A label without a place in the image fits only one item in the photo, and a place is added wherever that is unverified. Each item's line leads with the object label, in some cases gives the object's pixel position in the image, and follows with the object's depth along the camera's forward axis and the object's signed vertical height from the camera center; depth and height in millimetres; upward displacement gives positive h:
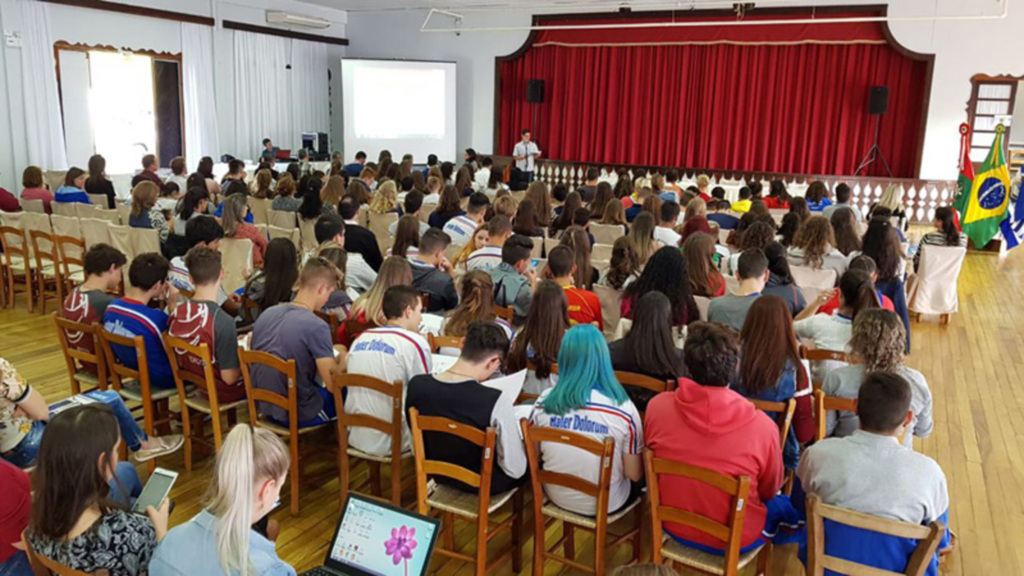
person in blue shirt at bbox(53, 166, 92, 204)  8461 -680
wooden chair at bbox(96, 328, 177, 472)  3768 -1299
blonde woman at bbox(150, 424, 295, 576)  1908 -958
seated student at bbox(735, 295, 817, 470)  3285 -889
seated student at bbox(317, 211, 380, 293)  5359 -850
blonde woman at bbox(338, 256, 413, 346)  4043 -822
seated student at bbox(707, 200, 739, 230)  7406 -689
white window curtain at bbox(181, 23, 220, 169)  13164 +654
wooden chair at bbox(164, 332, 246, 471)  3650 -1239
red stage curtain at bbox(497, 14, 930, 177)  12812 +851
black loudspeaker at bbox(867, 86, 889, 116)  12328 +755
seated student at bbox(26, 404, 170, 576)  2031 -995
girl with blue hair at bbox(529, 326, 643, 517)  2840 -984
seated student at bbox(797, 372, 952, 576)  2418 -1036
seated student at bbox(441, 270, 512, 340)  3867 -837
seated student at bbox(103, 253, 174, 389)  3943 -956
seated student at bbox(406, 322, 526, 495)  2898 -994
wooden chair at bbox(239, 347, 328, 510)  3416 -1222
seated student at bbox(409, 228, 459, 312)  4988 -897
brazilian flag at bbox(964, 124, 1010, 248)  9016 -568
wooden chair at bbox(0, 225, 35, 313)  6795 -1253
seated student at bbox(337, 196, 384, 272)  6279 -866
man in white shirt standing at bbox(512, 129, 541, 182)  15102 -278
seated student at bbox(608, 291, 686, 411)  3278 -878
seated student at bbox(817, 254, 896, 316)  4375 -738
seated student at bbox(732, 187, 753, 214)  8641 -664
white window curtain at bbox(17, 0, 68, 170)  10836 +495
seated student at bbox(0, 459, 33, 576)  2291 -1146
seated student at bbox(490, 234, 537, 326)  4586 -830
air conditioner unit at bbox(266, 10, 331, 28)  14505 +2154
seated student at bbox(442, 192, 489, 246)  6898 -762
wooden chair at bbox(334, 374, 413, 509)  3211 -1238
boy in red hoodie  2619 -989
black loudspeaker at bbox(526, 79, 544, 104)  15188 +948
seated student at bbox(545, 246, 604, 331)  4254 -835
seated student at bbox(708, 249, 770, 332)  4156 -807
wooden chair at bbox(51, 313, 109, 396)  3900 -1185
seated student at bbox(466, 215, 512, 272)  5379 -768
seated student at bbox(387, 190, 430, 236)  7141 -603
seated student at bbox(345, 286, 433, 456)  3377 -964
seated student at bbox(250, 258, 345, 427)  3643 -988
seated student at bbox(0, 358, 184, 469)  2990 -1149
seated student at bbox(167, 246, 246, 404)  3826 -963
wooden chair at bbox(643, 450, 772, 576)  2469 -1267
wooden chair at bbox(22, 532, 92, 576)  2057 -1183
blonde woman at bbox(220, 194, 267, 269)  6016 -740
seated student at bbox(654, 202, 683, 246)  6559 -724
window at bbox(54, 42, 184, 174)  11664 +378
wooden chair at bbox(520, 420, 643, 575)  2734 -1336
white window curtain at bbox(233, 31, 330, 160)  14375 +816
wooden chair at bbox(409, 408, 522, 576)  2842 -1422
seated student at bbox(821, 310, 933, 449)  3207 -880
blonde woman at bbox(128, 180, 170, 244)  6965 -728
